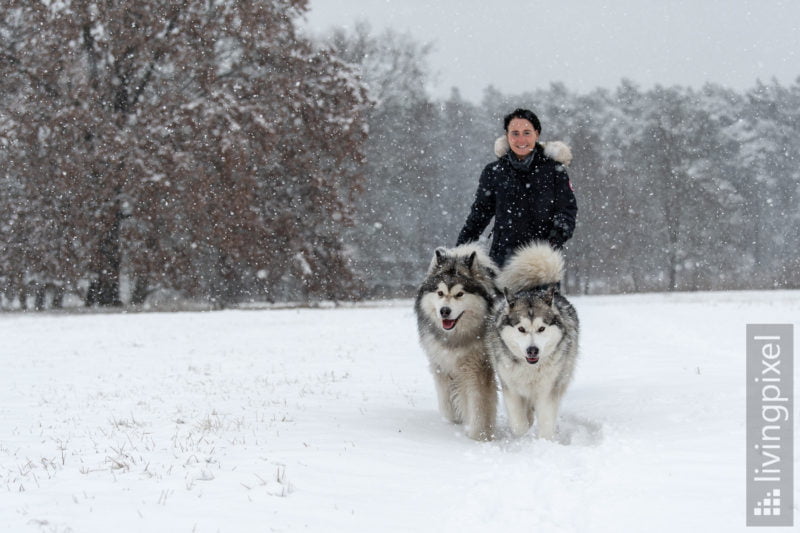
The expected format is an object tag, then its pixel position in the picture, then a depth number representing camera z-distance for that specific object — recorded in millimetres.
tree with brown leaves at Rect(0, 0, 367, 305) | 20000
